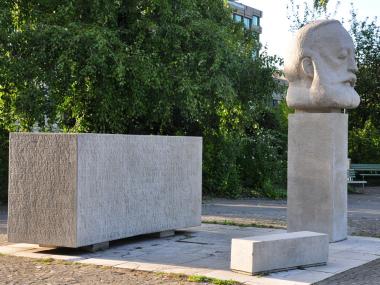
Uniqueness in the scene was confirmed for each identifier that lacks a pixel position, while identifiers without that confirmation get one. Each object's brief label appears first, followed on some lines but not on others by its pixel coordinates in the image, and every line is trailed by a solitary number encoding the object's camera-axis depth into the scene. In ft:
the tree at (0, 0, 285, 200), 50.06
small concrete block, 26.43
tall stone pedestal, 35.32
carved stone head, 35.78
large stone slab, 30.53
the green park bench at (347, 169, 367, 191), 77.12
